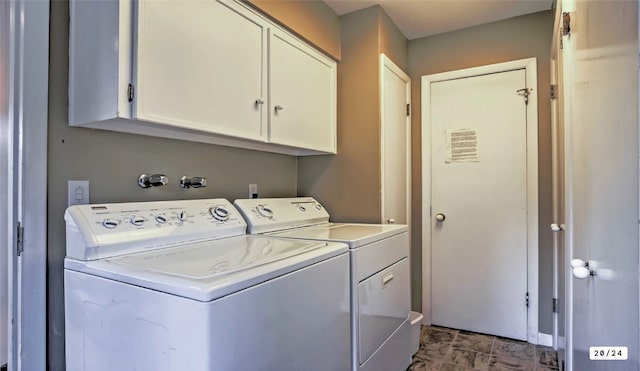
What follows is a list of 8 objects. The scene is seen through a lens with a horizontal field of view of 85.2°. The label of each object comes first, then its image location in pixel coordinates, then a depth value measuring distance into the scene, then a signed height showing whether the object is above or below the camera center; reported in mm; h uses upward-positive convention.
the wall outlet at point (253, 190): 2027 -18
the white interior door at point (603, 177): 716 +28
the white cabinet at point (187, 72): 1166 +458
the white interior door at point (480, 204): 2494 -120
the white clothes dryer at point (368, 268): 1479 -390
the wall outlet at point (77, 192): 1238 -17
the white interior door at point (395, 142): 2324 +331
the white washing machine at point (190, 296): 832 -301
